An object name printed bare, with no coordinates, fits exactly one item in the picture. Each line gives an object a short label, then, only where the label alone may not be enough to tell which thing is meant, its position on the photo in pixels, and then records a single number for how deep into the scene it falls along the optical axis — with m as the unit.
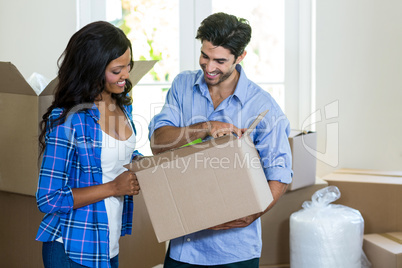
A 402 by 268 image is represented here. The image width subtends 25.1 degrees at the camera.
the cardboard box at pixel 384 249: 3.74
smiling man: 3.05
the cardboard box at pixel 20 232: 3.52
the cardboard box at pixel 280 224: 4.13
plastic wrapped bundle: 3.75
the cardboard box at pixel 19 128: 3.27
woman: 2.78
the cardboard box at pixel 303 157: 3.92
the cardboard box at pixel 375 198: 4.03
